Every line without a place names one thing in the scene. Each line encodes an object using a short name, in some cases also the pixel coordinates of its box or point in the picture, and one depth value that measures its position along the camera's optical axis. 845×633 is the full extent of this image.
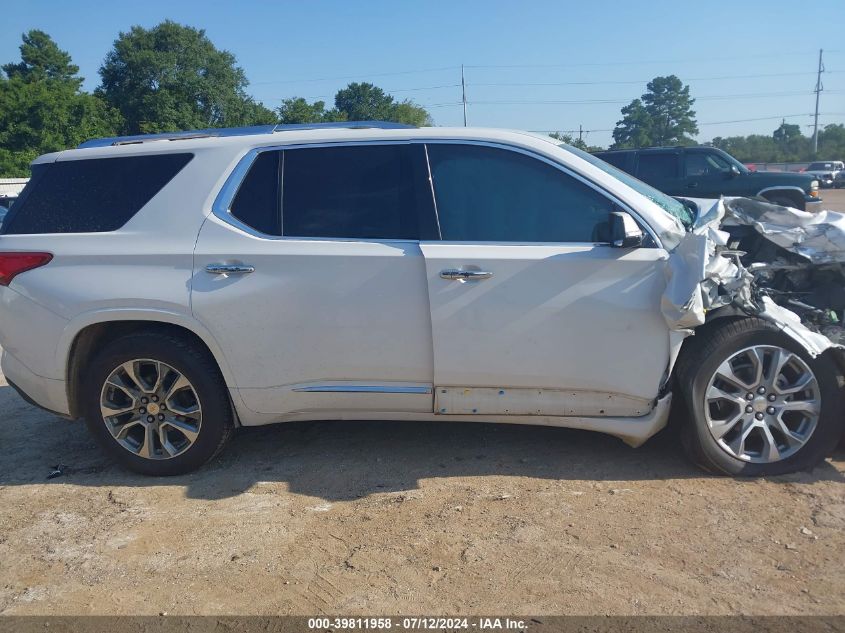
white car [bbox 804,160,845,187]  42.00
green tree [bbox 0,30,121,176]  46.78
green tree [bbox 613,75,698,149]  68.62
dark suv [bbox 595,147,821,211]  14.86
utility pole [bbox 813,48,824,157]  68.05
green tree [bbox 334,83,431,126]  68.31
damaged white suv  3.74
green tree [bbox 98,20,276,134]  62.53
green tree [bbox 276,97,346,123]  57.69
